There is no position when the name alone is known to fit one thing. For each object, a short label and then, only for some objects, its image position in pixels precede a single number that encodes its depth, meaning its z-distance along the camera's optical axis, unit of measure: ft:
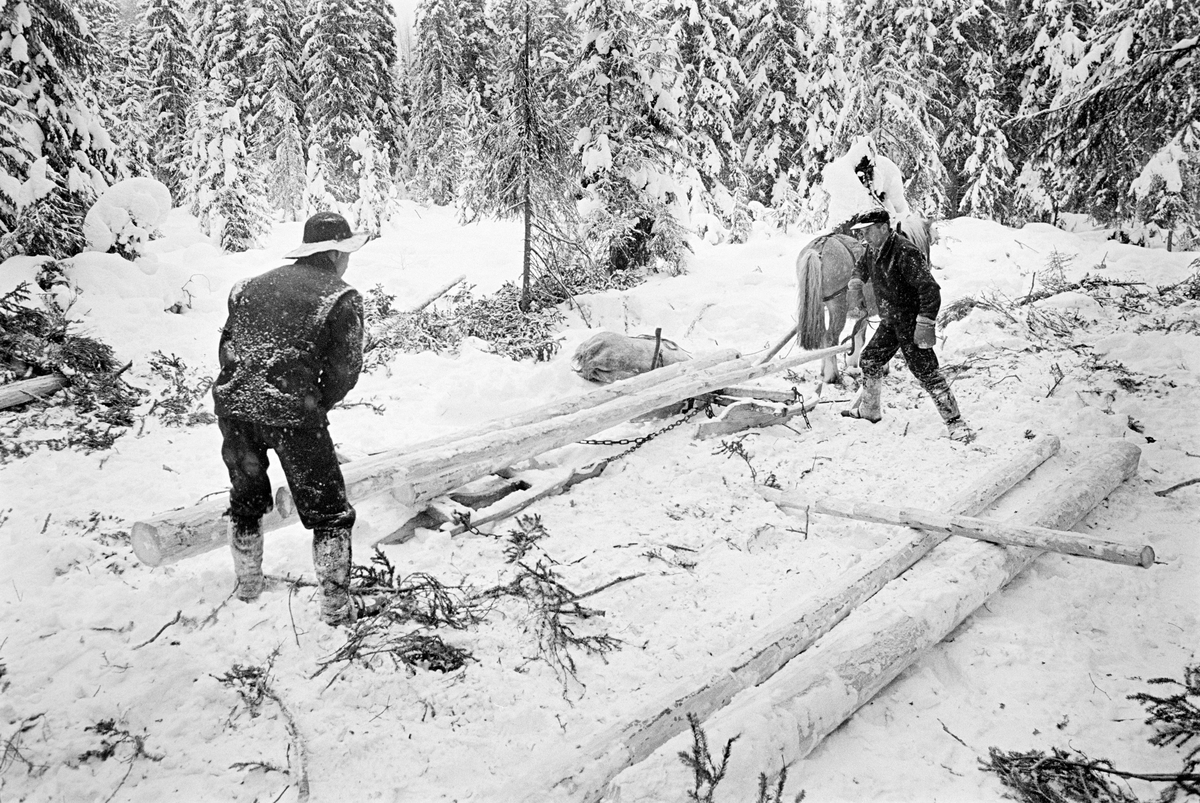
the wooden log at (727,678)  7.86
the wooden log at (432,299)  37.47
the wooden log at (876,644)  9.02
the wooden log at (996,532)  11.97
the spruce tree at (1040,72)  54.60
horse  26.73
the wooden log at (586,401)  17.63
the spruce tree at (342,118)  67.97
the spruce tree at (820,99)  53.62
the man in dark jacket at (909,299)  20.61
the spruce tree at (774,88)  58.59
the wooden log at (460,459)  12.35
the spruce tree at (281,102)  68.23
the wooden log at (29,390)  21.59
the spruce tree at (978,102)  62.18
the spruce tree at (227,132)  63.98
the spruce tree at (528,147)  35.50
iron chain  21.67
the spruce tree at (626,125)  39.52
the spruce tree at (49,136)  33.24
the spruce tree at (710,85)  54.29
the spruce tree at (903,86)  51.21
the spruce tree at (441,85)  78.95
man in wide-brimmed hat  11.31
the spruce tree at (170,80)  71.51
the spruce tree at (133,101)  68.95
